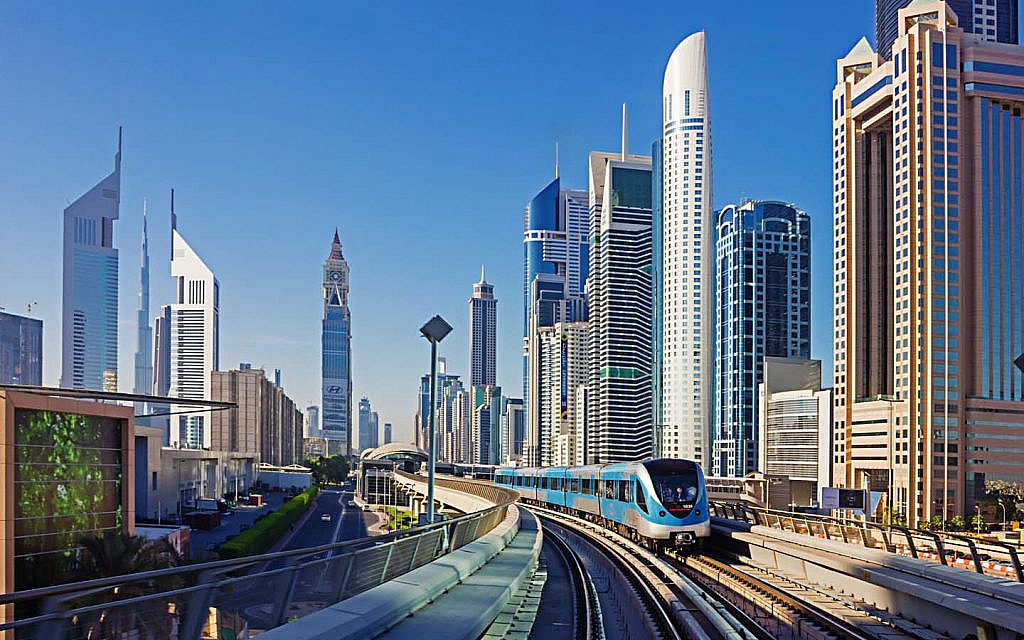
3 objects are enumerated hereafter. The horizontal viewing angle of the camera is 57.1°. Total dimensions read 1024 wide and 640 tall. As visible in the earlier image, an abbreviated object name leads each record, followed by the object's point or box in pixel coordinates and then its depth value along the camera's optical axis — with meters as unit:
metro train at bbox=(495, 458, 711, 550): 31.09
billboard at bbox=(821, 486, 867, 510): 50.62
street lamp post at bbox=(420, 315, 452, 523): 23.62
